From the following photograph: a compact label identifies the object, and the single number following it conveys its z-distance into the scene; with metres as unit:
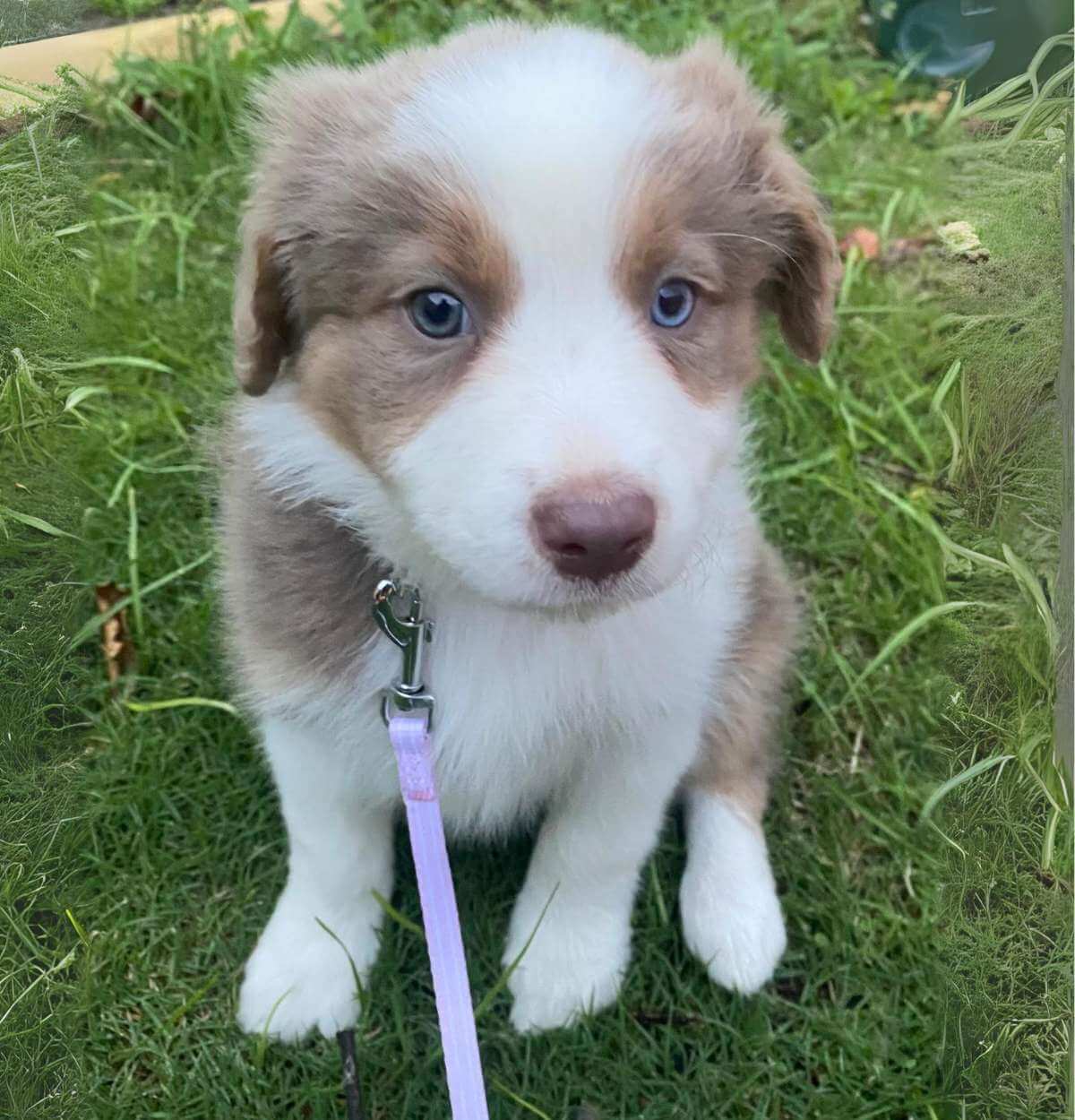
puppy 0.27
